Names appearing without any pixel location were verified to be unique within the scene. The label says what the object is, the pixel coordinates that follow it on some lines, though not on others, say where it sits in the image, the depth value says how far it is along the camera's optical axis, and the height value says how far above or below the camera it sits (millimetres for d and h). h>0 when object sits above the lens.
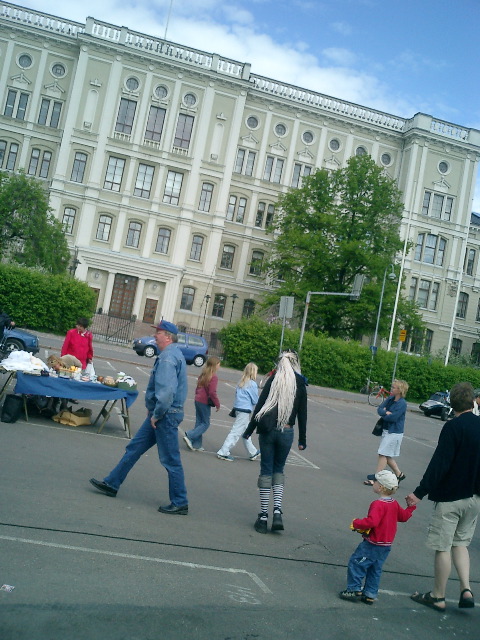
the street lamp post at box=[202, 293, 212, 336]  52041 +4227
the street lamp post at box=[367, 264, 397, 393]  42494 +6277
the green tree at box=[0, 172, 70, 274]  39062 +5921
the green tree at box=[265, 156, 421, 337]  45125 +9332
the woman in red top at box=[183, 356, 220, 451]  11750 -833
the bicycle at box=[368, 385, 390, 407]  32469 -468
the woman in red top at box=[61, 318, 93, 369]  12812 -248
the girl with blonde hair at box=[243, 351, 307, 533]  7301 -682
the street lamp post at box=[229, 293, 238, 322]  53238 +5046
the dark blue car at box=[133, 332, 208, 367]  34312 +123
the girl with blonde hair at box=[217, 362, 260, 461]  11772 -694
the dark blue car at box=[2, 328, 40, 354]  21812 -637
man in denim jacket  7184 -895
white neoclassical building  49094 +15501
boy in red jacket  5523 -1395
